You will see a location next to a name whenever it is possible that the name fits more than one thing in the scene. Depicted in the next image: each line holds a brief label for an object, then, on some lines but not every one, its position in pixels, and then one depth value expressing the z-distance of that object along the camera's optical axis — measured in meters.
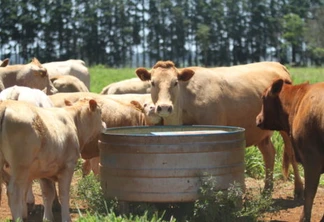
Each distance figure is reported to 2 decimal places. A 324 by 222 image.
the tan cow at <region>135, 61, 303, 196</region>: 15.17
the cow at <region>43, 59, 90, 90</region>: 34.31
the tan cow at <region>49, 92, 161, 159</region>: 15.86
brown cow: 12.33
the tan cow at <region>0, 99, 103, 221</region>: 10.90
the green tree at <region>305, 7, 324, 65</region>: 141.30
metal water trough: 11.23
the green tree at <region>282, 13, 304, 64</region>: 142.38
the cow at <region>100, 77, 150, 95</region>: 28.54
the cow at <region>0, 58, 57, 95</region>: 21.65
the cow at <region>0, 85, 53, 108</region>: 14.49
